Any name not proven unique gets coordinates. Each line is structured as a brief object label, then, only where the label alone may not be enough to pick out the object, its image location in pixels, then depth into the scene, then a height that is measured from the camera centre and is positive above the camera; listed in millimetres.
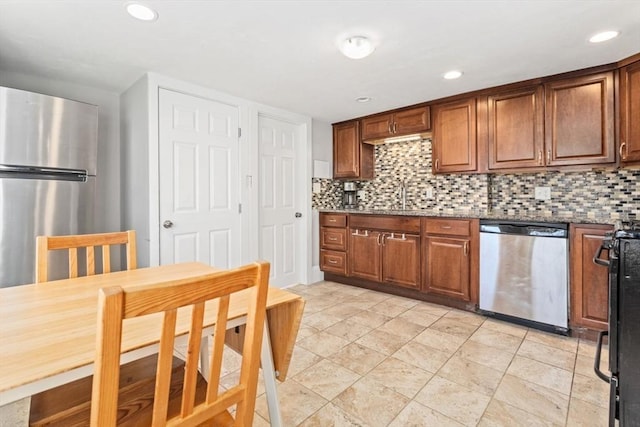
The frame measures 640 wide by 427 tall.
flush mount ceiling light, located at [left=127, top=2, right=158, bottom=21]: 1709 +1137
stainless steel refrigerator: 2096 +294
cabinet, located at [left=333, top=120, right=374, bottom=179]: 4121 +809
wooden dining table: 703 -335
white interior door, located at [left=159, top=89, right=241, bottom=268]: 2725 +306
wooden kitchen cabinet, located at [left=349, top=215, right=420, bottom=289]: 3297 -406
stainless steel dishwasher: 2457 -494
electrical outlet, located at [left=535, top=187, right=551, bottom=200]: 3004 +194
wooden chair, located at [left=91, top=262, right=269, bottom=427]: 610 -293
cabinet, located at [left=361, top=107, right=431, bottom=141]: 3463 +1055
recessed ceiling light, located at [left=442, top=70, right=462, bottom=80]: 2621 +1184
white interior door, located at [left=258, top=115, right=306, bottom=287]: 3596 +185
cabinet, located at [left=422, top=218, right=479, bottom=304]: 2904 -431
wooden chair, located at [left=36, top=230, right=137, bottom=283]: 1451 -162
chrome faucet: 3998 +248
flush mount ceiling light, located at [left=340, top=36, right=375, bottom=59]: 2033 +1109
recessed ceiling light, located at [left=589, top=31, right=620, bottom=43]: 1988 +1147
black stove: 1343 -501
